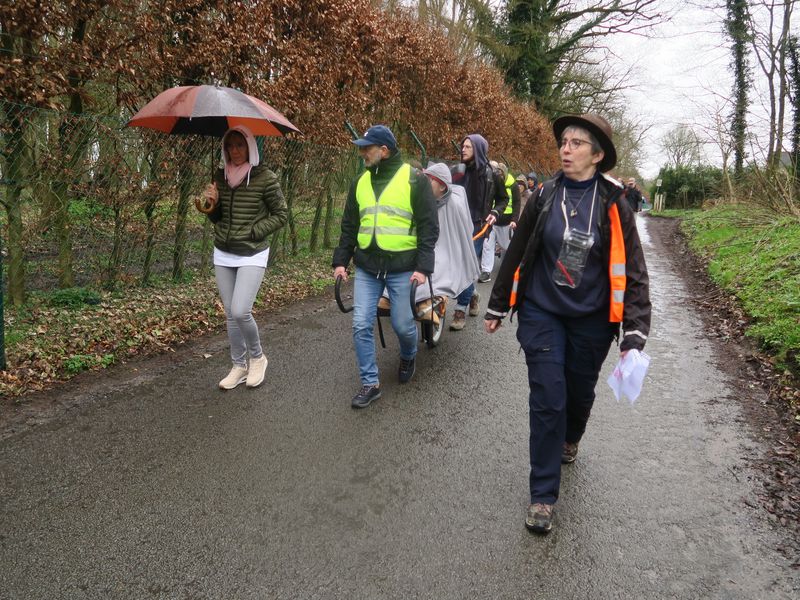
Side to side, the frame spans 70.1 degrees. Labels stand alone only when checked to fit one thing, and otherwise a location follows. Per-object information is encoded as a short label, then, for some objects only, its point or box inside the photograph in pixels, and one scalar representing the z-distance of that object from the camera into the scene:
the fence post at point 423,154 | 13.80
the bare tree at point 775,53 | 18.38
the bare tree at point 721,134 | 18.22
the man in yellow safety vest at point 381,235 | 4.39
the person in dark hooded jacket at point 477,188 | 6.89
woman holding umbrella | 4.40
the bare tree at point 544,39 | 30.64
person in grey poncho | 5.90
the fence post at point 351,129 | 9.85
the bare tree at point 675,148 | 54.87
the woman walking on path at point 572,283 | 3.01
